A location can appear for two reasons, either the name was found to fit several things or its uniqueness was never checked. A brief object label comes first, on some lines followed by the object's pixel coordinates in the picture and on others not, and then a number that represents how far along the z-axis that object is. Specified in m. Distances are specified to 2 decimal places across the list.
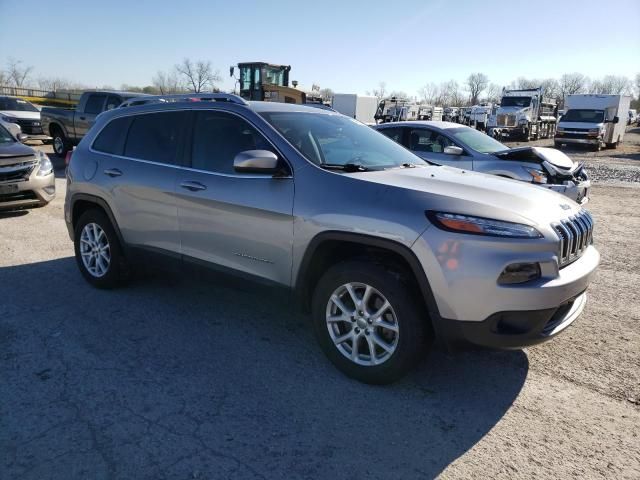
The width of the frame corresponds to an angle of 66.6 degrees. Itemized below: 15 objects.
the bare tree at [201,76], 82.19
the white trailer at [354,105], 38.00
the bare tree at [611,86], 125.31
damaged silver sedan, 8.27
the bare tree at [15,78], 85.49
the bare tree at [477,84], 139.12
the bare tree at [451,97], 132.50
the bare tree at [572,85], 128.62
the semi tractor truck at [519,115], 32.97
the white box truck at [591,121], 26.70
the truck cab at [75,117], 14.37
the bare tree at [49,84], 88.25
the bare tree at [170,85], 83.50
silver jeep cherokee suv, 2.80
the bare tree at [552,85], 125.32
